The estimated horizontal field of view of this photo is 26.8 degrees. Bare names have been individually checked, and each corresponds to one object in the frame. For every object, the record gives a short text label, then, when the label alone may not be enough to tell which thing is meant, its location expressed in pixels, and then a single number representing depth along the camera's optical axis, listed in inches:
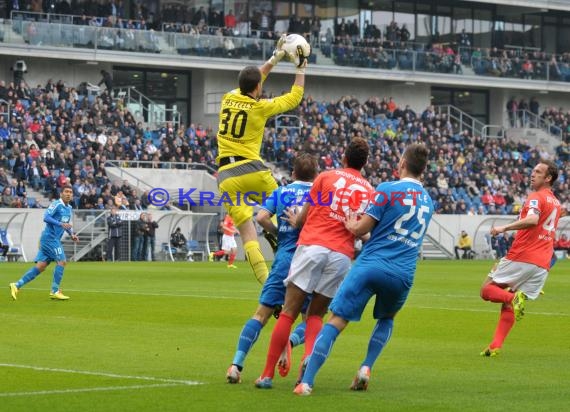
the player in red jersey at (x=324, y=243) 409.1
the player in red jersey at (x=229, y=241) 1528.1
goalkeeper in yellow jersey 509.0
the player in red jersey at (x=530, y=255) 546.9
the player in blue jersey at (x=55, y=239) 873.5
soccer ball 506.3
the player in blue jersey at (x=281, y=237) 430.3
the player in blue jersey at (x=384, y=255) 396.8
